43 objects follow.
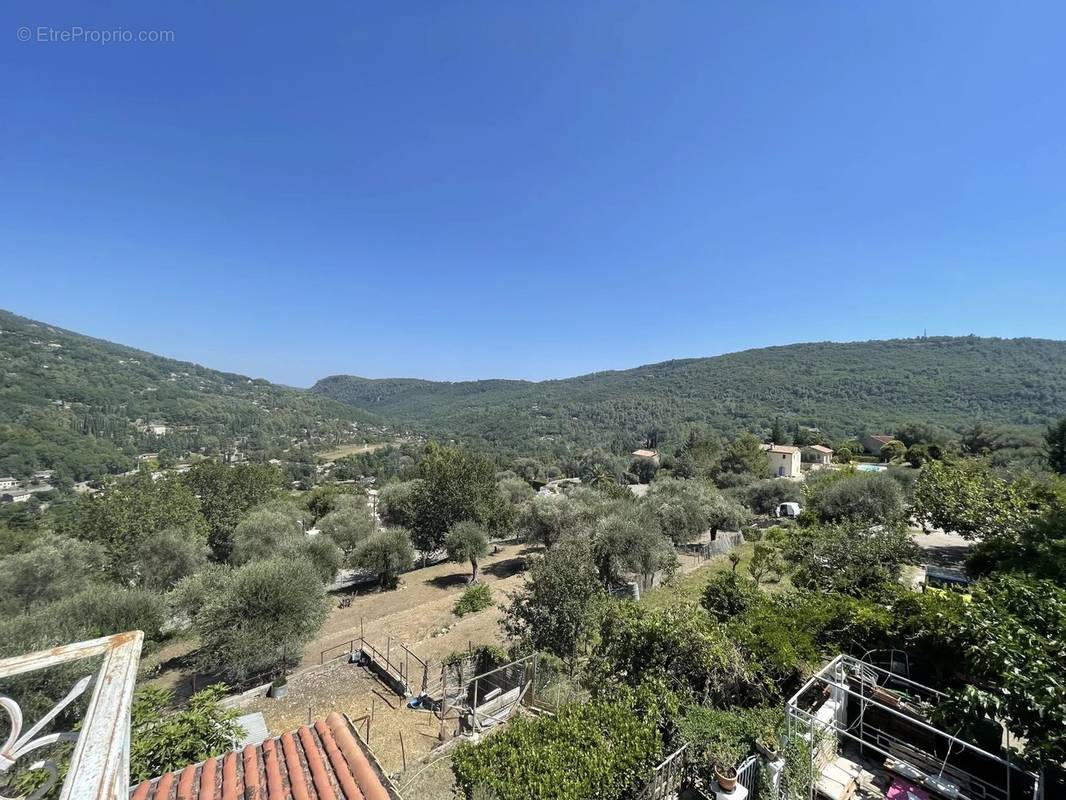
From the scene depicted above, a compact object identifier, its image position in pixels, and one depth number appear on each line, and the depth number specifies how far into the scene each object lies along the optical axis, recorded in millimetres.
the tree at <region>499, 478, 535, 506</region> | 43375
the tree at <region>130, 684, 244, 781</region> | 5977
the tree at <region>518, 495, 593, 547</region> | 26812
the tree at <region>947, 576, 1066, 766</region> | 5223
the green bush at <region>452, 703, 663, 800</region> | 5176
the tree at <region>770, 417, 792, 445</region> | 76312
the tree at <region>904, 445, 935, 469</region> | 50234
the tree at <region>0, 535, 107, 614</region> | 17516
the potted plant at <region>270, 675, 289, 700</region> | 11567
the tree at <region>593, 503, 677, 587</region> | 18969
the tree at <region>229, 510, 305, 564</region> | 23531
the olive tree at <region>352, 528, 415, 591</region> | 22922
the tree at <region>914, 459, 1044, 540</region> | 16875
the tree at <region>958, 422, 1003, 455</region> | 53688
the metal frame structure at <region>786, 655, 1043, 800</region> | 5676
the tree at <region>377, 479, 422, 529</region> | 28378
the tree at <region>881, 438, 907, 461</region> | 57566
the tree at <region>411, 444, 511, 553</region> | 26734
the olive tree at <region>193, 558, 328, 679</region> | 12055
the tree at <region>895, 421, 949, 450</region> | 61497
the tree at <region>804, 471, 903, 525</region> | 26266
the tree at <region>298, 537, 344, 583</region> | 21500
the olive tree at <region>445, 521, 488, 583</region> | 23688
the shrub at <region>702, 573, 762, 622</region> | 11992
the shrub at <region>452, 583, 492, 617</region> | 18016
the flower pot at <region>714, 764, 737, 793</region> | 5578
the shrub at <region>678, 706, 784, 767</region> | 6336
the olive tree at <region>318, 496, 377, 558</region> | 26625
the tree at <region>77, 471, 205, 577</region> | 22281
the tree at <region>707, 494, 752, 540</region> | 29391
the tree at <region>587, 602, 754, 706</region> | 8250
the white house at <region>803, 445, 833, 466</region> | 65250
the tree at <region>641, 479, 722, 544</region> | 26062
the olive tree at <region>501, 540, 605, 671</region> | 11289
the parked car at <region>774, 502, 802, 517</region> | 34938
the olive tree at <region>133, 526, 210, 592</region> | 21016
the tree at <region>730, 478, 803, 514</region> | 38688
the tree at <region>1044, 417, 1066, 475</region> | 35500
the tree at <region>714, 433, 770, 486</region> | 48503
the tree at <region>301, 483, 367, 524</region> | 40694
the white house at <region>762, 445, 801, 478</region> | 56188
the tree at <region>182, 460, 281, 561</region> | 29578
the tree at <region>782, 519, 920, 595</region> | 13161
